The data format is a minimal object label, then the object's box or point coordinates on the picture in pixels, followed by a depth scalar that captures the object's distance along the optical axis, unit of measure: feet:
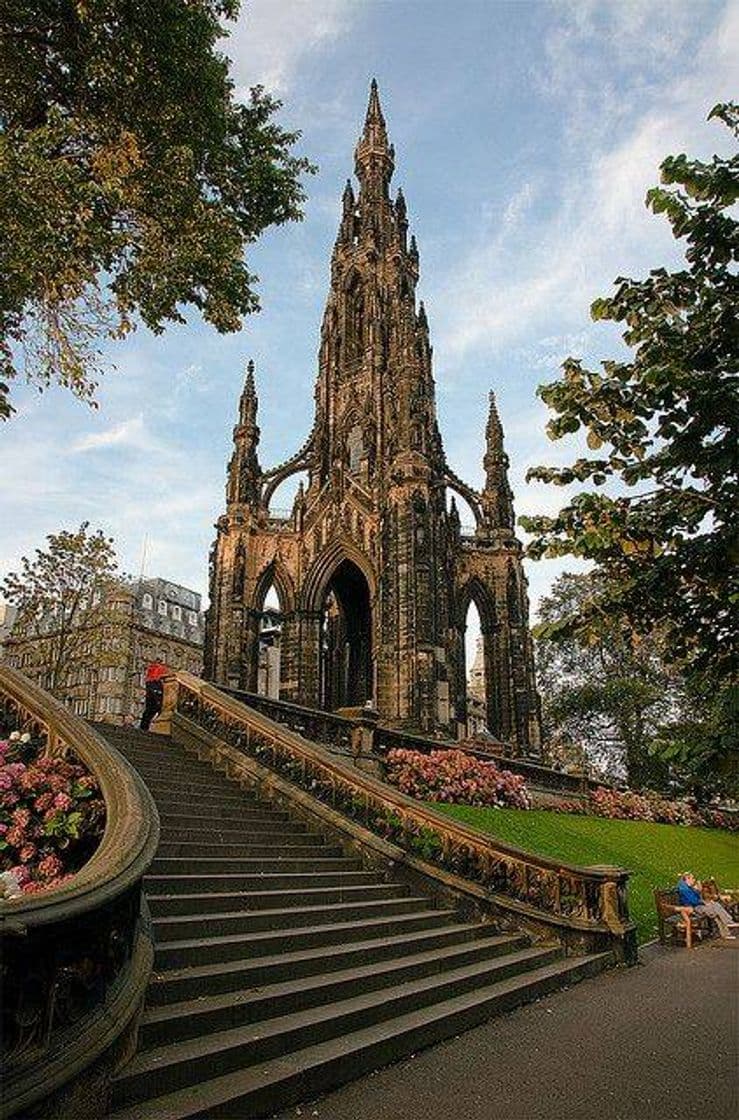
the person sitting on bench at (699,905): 33.12
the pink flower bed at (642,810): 71.10
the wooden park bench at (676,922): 31.58
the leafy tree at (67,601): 74.64
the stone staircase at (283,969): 12.87
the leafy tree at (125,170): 29.50
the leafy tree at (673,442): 12.87
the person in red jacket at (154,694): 45.80
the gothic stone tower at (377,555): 93.25
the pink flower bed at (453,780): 50.06
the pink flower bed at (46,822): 17.63
